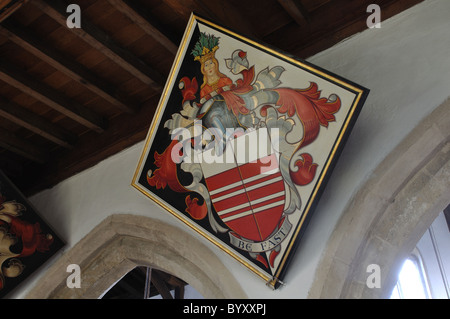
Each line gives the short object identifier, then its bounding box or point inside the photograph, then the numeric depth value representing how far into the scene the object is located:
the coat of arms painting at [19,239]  3.33
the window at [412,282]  5.99
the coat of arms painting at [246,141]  2.27
